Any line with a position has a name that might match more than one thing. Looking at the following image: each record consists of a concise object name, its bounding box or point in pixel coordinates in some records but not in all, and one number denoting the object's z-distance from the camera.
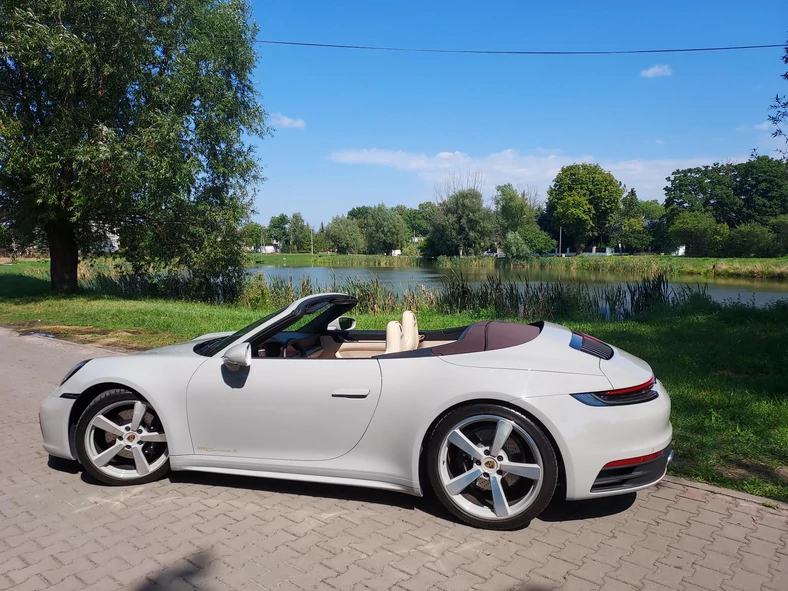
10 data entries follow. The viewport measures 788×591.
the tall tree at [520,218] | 77.19
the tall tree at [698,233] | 58.25
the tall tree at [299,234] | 112.84
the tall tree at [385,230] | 87.44
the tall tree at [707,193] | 75.81
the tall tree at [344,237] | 92.00
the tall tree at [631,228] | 85.44
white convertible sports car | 3.24
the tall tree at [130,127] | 15.09
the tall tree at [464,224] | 62.41
